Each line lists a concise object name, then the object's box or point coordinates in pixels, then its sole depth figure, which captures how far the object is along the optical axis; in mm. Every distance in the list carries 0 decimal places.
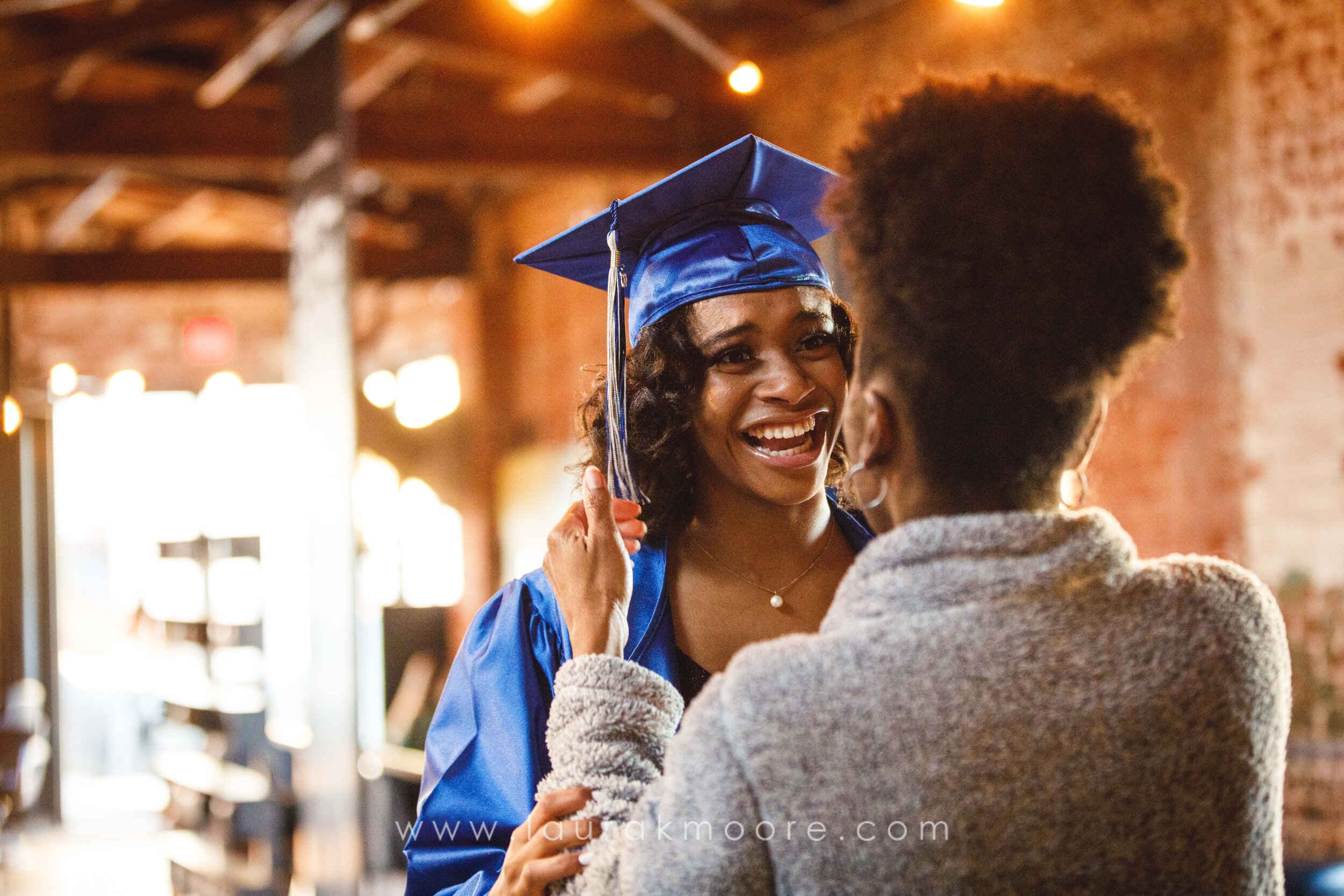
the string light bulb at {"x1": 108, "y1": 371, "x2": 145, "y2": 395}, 8273
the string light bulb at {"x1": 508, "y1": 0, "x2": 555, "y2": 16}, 3039
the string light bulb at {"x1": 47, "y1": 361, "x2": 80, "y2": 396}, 7734
